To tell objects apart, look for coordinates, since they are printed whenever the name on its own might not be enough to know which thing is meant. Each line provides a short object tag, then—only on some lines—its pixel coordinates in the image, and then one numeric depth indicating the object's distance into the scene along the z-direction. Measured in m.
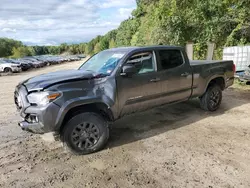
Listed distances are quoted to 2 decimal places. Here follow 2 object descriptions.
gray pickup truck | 3.57
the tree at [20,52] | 68.89
